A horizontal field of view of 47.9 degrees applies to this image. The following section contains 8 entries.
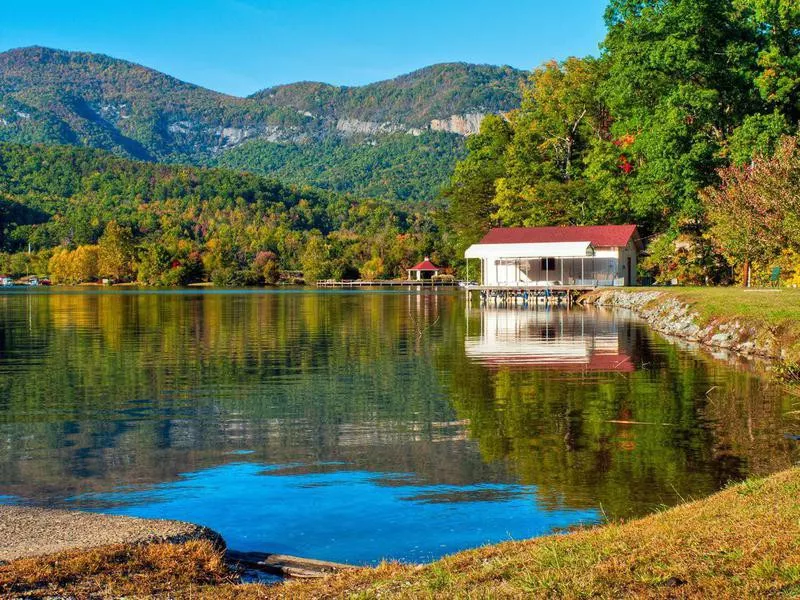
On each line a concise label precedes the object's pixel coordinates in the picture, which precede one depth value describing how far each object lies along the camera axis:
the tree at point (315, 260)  142.75
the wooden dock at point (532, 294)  62.50
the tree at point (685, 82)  46.44
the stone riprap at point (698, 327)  25.05
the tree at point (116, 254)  152.25
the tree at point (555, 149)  70.56
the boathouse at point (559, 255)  63.31
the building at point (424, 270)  132.38
